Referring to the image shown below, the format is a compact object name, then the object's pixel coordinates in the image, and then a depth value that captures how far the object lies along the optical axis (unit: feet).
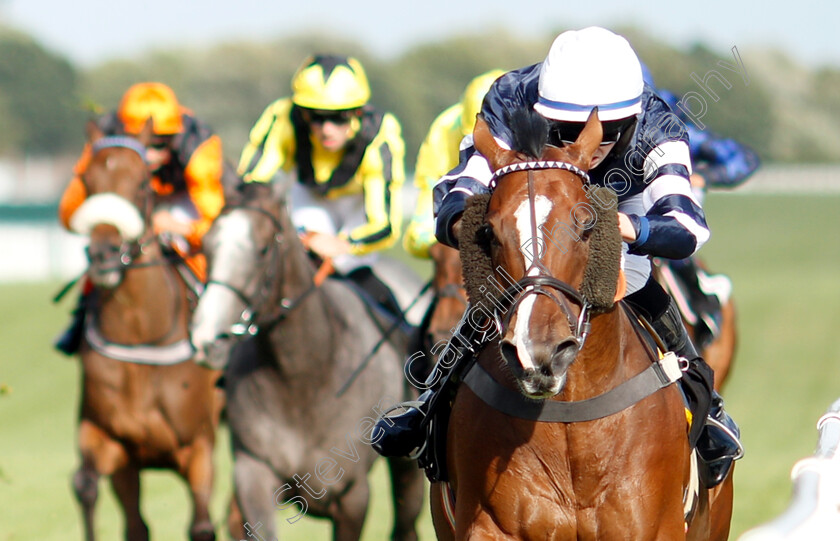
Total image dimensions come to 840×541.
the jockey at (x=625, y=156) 22.65
